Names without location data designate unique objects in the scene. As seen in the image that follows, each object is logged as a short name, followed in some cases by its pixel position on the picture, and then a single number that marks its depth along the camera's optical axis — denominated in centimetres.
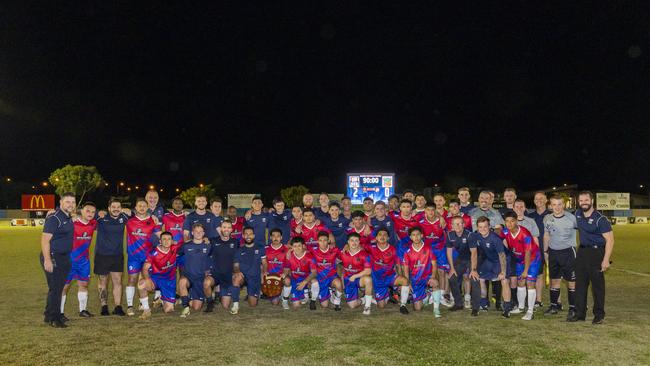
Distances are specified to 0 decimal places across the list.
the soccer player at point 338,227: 998
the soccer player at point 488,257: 792
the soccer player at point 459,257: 829
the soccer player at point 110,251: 829
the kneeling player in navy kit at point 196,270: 832
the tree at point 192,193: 7325
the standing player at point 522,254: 789
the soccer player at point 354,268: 848
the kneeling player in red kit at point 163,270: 828
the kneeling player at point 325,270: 863
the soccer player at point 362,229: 916
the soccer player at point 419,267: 834
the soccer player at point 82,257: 799
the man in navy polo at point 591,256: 726
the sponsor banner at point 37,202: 4199
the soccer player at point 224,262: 862
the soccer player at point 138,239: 841
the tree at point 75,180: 6606
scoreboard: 3003
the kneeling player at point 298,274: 866
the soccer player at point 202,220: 900
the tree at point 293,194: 7075
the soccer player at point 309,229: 928
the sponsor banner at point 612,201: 4203
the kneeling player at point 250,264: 884
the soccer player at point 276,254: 916
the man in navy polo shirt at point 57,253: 720
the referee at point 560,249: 796
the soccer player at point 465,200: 923
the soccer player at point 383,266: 864
